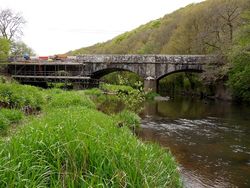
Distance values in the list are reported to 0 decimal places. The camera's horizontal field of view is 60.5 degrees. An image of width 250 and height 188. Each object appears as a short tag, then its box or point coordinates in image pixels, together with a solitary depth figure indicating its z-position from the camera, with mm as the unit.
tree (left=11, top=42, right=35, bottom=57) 45992
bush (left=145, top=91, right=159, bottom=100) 24691
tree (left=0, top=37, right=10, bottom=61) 29218
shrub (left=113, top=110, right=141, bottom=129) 9800
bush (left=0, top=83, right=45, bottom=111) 8739
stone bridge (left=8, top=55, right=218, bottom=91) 27401
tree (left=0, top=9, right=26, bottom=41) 38673
